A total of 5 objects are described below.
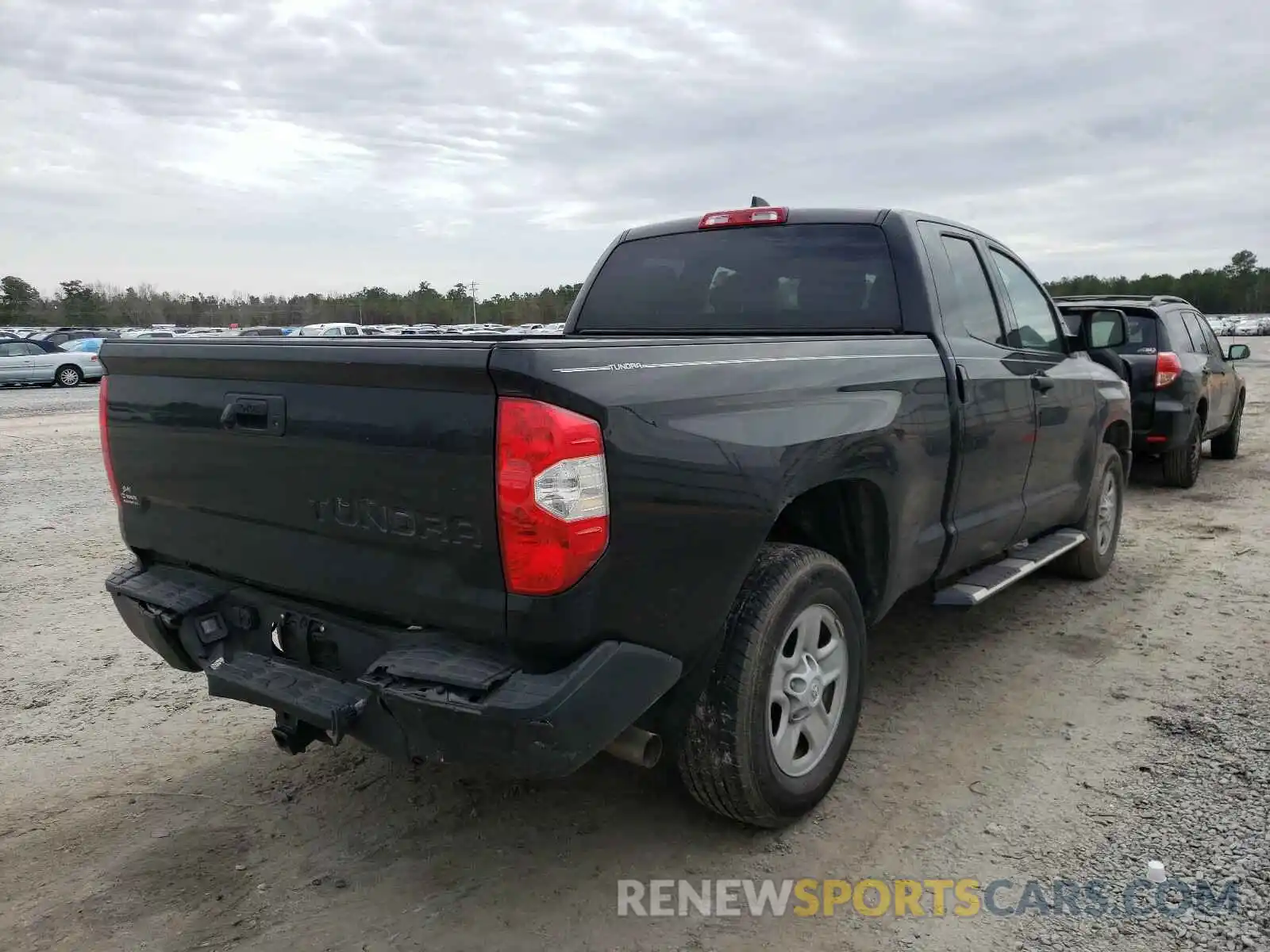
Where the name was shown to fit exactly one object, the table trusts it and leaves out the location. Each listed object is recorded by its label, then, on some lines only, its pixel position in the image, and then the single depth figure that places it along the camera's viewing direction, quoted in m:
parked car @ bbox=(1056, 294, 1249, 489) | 8.55
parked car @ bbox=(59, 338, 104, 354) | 27.61
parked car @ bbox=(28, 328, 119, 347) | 31.30
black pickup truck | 2.34
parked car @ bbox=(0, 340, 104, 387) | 25.98
